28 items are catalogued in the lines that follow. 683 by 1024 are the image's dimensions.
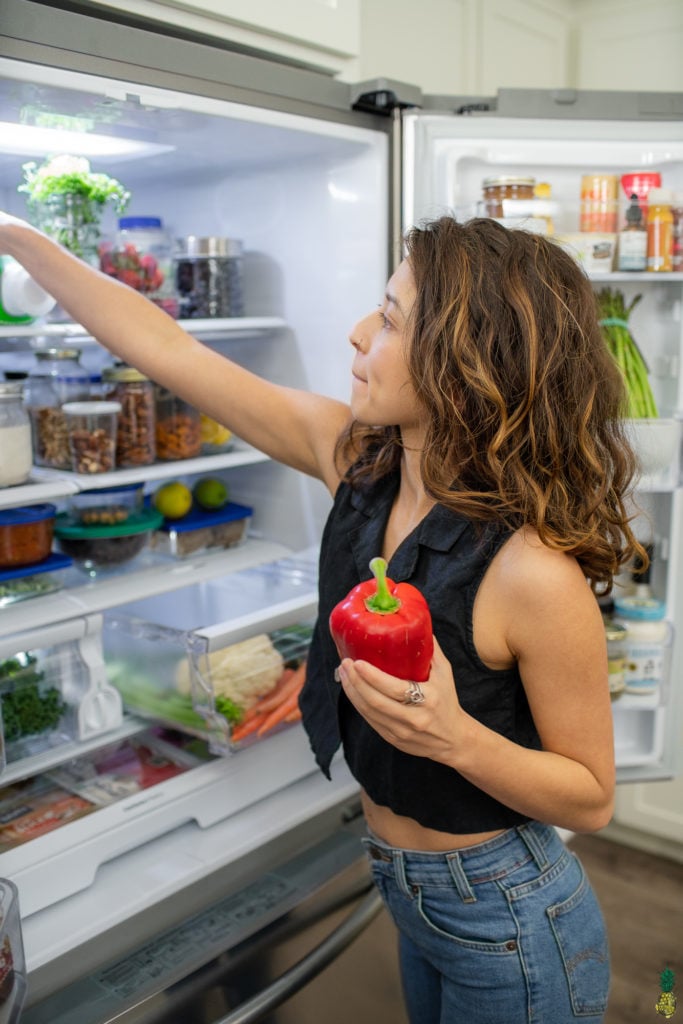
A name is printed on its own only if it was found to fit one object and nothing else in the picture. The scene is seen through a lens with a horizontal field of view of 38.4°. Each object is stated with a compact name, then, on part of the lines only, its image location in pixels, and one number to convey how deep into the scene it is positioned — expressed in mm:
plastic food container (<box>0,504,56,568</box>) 1379
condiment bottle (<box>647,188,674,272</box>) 1528
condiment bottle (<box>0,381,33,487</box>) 1273
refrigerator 1205
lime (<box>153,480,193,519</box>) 1702
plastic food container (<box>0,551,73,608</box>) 1388
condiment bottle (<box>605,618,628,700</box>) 1650
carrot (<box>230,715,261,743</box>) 1469
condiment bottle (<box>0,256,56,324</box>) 1283
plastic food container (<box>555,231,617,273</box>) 1541
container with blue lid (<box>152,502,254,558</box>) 1674
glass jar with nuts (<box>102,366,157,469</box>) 1510
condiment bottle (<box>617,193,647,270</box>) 1536
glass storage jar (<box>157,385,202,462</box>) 1591
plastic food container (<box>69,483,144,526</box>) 1528
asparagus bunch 1611
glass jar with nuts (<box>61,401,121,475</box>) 1428
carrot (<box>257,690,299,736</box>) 1494
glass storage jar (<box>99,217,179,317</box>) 1500
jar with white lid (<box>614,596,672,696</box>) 1678
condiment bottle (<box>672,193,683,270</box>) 1550
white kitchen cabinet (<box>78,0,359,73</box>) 1237
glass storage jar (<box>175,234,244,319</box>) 1605
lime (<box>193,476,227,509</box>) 1792
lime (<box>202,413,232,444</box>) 1718
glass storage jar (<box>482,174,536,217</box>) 1490
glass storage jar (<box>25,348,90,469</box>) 1469
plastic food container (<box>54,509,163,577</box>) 1518
